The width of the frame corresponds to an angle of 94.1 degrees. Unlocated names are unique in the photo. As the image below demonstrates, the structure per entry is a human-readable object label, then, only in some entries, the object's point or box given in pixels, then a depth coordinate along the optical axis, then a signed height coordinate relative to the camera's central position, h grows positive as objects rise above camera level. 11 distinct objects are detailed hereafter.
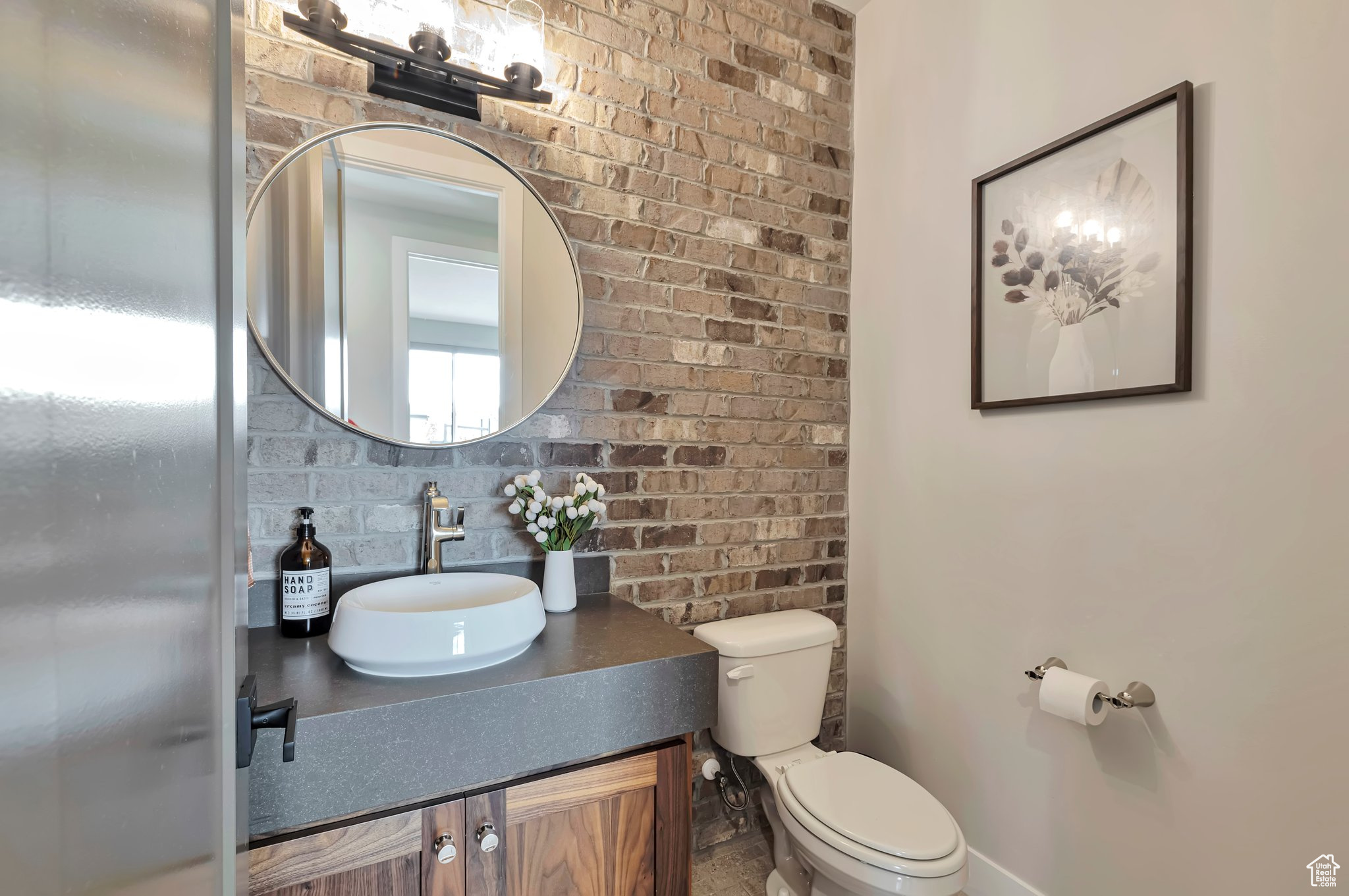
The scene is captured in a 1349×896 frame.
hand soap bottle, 1.28 -0.30
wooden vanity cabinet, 0.98 -0.69
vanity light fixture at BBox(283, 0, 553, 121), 1.35 +0.87
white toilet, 1.30 -0.84
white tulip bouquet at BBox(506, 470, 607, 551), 1.53 -0.16
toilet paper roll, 1.36 -0.55
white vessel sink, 1.08 -0.34
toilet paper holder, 1.35 -0.55
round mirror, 1.37 +0.37
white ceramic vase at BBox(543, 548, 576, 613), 1.54 -0.35
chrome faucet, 1.46 -0.21
